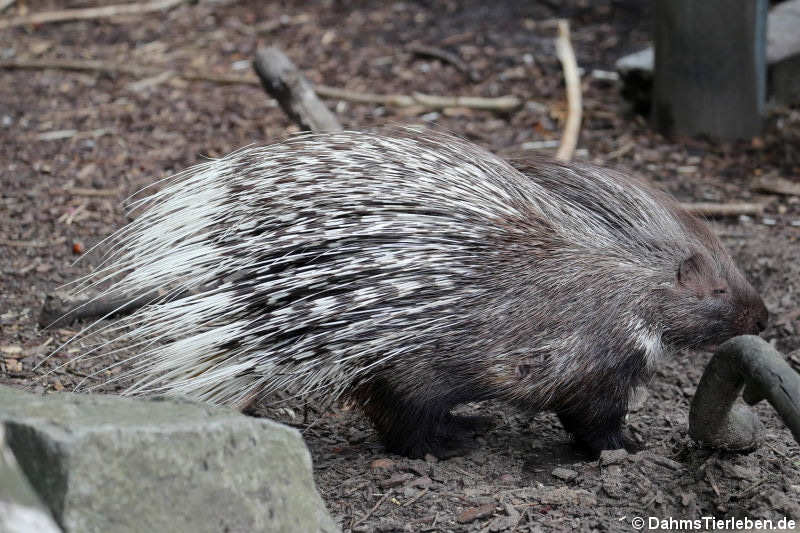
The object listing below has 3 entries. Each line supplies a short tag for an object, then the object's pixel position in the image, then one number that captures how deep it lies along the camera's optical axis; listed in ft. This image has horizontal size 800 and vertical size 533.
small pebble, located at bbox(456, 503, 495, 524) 15.74
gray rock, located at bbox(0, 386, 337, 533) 11.05
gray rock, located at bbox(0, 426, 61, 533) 9.64
